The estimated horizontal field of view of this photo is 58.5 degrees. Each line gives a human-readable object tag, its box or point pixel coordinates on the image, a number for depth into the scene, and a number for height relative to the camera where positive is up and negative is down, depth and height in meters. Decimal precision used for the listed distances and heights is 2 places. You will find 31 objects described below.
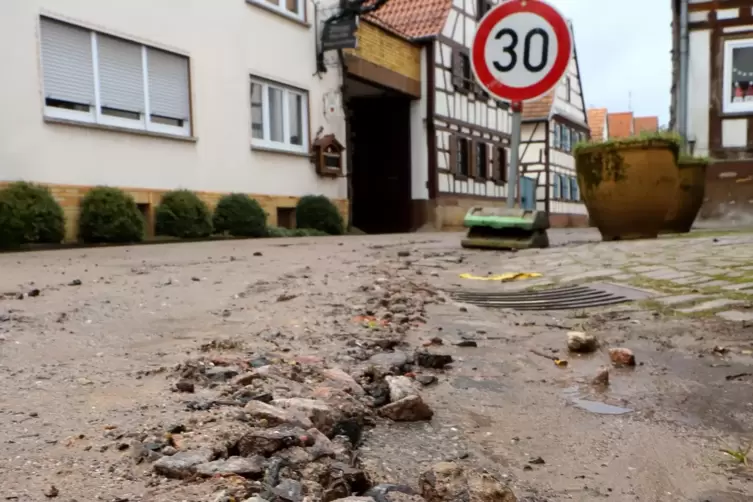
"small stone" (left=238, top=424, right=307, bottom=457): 1.28 -0.44
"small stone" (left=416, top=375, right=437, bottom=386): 2.07 -0.53
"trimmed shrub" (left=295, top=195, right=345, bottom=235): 12.85 -0.08
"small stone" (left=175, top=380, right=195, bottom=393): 1.67 -0.44
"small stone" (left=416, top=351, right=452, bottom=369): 2.27 -0.52
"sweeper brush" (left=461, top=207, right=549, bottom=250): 6.52 -0.22
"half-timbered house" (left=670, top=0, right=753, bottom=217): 12.45 +1.97
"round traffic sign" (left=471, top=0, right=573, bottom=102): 4.44 +1.05
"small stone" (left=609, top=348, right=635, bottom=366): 2.41 -0.55
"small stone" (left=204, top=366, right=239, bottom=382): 1.78 -0.43
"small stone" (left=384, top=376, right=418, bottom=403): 1.81 -0.49
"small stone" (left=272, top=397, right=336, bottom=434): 1.50 -0.45
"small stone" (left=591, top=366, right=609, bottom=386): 2.18 -0.57
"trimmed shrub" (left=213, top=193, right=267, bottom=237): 10.68 -0.08
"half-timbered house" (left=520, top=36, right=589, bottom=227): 26.81 +2.01
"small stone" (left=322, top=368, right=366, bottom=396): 1.81 -0.47
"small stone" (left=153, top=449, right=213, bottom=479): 1.17 -0.45
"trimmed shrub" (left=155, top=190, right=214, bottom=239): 9.61 -0.05
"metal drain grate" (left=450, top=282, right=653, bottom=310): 3.59 -0.52
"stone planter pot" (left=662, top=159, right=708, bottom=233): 8.88 +0.10
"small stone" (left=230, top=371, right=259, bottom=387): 1.71 -0.43
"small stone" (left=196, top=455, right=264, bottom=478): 1.17 -0.45
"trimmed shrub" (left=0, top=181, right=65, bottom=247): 7.33 -0.01
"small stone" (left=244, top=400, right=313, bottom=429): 1.41 -0.44
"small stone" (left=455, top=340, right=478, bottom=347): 2.64 -0.54
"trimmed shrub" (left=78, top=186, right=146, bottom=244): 8.43 -0.05
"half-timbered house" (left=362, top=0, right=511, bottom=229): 17.81 +2.61
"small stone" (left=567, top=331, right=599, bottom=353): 2.60 -0.54
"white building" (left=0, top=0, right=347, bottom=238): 8.22 +1.75
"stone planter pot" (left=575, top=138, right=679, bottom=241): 6.59 +0.22
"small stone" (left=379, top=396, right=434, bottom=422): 1.74 -0.52
